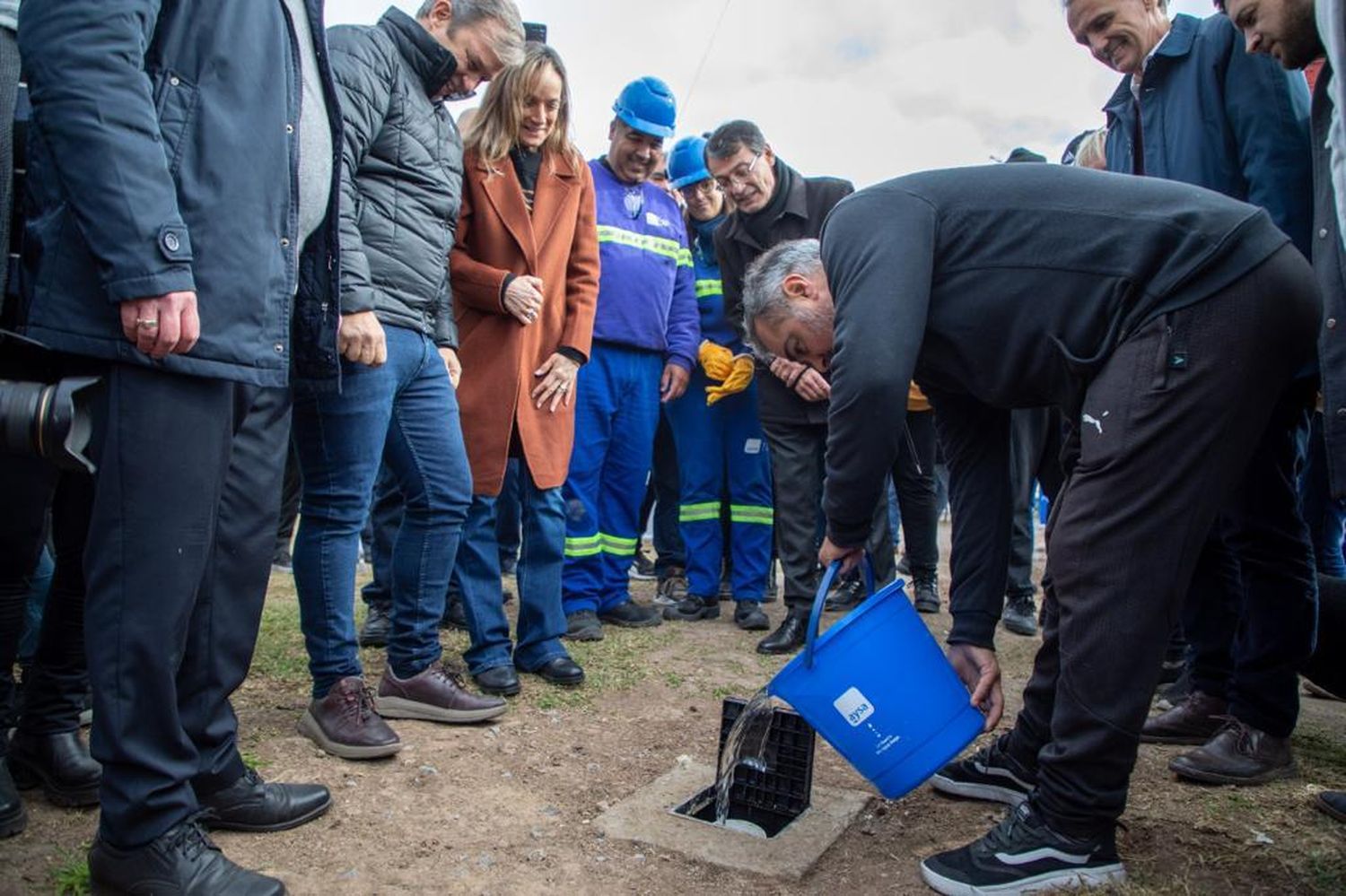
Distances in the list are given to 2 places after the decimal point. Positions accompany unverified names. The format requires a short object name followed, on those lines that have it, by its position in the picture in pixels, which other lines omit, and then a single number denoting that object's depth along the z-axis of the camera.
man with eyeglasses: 4.53
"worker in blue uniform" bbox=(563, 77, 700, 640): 4.49
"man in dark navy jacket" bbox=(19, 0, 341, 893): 1.83
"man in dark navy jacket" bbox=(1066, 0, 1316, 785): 2.78
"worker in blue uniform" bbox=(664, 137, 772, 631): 5.00
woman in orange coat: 3.67
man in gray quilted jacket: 2.89
